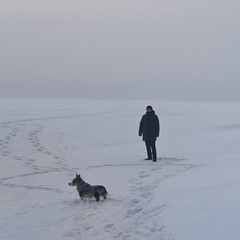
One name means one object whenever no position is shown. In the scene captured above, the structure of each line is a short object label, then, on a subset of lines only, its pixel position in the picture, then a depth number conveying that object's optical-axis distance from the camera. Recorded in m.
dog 7.61
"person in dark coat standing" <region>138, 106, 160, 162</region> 12.45
